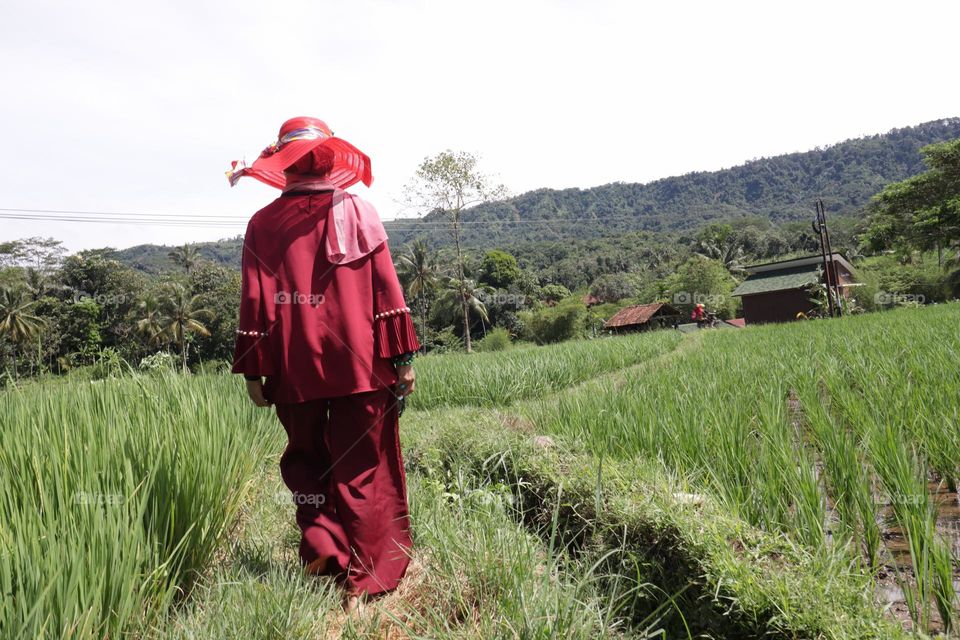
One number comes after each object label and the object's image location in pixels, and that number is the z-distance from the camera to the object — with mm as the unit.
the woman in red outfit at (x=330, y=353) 1864
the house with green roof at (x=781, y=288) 28172
